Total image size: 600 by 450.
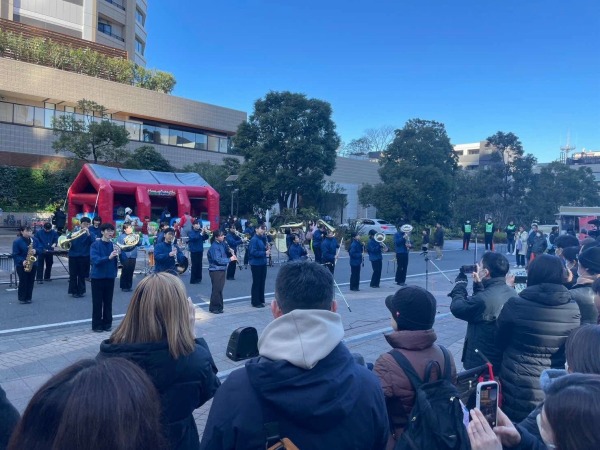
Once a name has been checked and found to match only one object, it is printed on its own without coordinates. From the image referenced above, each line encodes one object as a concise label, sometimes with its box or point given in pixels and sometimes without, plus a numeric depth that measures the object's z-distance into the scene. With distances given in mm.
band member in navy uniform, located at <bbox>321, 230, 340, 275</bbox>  13641
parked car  31312
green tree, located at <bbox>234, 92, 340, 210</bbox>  29359
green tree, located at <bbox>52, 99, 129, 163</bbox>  28516
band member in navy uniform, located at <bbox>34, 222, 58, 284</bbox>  12195
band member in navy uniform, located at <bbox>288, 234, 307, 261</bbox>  12625
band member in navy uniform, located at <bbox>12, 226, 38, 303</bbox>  10188
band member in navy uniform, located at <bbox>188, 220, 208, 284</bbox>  13703
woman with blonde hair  2500
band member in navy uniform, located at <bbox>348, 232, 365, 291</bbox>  13438
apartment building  38156
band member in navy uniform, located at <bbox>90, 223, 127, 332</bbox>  8281
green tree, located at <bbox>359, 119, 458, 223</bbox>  30594
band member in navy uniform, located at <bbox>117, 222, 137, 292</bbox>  12023
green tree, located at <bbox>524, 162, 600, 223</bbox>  38719
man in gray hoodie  1786
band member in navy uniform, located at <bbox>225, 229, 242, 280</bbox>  14883
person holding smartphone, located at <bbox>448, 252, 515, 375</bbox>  4094
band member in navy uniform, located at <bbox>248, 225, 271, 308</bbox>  10938
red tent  23062
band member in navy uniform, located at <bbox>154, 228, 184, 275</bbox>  10461
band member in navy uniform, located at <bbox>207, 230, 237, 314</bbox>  10070
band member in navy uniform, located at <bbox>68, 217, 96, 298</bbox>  11211
